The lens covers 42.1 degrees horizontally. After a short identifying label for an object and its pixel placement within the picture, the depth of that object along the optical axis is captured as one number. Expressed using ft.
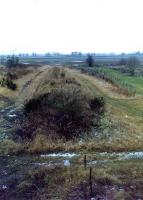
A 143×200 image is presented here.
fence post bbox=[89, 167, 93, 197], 22.38
